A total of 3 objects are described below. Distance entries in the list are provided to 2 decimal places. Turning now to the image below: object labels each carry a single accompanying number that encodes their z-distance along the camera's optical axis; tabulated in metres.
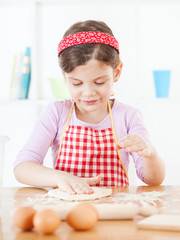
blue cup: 2.33
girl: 1.25
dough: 0.97
